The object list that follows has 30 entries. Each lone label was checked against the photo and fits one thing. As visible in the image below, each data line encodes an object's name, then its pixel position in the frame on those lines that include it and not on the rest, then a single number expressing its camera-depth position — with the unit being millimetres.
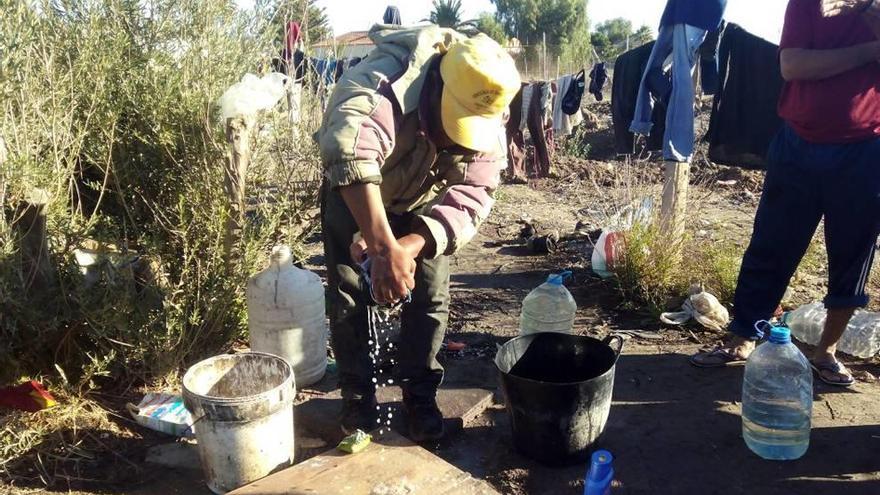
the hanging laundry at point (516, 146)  9500
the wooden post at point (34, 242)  2959
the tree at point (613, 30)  53625
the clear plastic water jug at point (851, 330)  3926
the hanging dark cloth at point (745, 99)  5344
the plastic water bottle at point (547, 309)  4000
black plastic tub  2766
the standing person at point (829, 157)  3113
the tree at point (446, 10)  31703
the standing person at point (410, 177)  2215
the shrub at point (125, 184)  2953
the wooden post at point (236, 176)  3479
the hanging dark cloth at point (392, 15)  6800
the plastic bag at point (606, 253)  5016
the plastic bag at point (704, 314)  4379
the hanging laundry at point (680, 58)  4852
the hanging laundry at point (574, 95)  10183
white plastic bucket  2475
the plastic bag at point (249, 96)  3398
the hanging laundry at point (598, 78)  10031
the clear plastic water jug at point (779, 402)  2953
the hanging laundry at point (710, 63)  5281
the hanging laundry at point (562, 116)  10562
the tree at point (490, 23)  43328
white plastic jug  3402
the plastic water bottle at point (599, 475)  2564
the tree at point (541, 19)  50031
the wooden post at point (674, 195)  5136
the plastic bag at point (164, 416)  3070
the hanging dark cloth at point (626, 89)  5867
